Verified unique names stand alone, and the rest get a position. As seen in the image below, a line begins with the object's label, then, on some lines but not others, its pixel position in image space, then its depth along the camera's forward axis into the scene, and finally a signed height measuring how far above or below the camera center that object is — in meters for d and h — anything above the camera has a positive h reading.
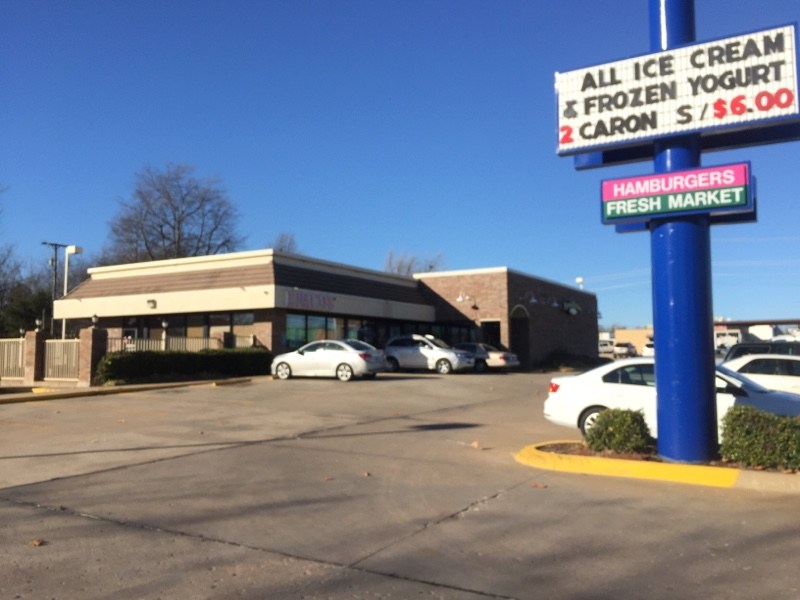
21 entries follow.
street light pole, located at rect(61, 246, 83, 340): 32.39 +4.90
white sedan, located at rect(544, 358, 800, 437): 10.42 -0.66
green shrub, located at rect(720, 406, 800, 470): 8.28 -1.06
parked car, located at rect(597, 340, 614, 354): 85.43 +0.74
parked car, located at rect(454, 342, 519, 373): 32.72 -0.20
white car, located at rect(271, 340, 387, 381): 24.03 -0.23
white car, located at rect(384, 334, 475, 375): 30.17 -0.07
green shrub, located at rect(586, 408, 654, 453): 9.27 -1.06
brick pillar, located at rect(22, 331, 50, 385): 24.89 +0.01
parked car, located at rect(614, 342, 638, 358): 60.20 +0.12
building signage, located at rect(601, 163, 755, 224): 8.95 +2.05
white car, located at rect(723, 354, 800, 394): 14.39 -0.39
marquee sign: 9.03 +3.51
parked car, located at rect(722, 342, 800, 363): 16.88 +0.05
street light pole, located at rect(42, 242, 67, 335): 51.06 +8.00
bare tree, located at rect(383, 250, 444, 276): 79.62 +9.66
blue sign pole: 8.98 +0.17
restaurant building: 28.50 +2.37
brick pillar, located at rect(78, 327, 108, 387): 22.66 +0.15
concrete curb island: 7.92 -1.45
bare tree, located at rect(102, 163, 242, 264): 56.62 +9.86
